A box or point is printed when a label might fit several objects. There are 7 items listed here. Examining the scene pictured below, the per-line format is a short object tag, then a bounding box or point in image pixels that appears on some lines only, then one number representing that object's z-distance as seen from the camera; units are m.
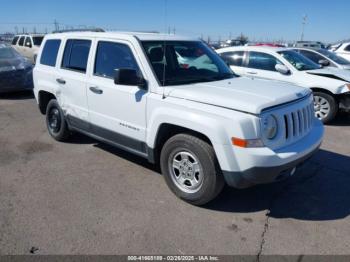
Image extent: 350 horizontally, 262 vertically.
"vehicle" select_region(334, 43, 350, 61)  14.89
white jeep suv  3.36
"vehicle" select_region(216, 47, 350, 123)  7.53
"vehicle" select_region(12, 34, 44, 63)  19.38
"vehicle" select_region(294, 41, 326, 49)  29.45
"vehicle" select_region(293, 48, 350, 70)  10.59
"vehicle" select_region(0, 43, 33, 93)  10.11
